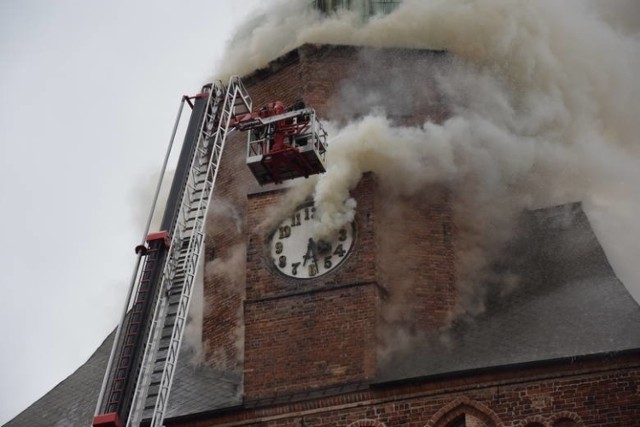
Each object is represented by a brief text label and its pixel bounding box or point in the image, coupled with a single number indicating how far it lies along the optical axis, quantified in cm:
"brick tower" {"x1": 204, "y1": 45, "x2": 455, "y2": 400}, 3672
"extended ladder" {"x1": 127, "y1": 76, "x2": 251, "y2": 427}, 3469
